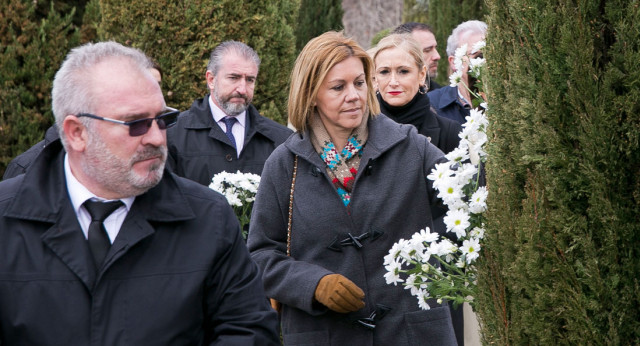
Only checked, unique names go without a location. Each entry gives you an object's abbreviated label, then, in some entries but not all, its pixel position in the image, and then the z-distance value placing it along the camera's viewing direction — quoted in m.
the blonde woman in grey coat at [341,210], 3.97
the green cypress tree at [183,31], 8.21
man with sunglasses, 2.74
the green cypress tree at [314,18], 14.97
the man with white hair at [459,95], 6.80
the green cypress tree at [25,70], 8.23
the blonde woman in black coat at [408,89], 5.87
